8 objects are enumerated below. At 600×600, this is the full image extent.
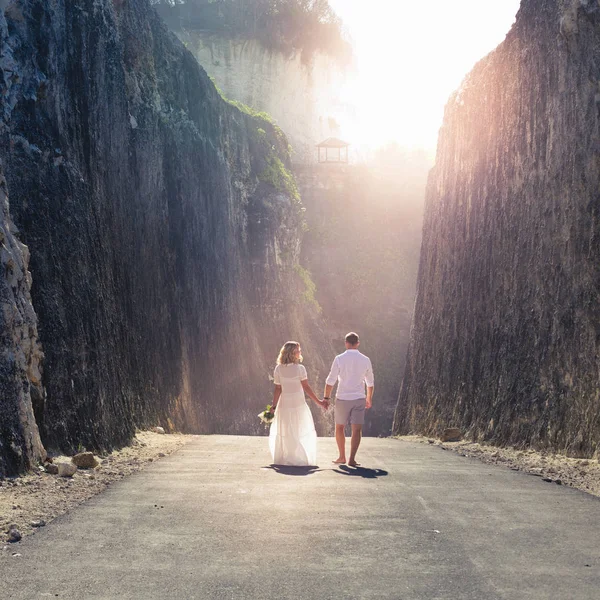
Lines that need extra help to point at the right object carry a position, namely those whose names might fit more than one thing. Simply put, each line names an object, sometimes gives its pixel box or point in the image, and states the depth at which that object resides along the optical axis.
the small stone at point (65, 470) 10.15
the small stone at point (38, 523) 7.35
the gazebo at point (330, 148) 65.62
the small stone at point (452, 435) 19.69
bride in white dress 12.43
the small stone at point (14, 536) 6.82
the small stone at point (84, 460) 11.18
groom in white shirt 12.59
